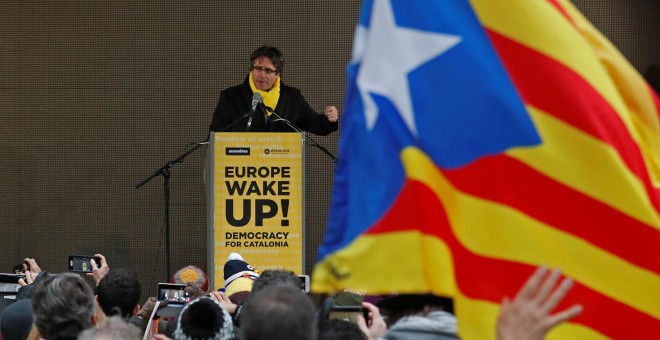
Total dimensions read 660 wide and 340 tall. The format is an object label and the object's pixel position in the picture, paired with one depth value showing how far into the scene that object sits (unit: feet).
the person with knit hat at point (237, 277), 41.58
